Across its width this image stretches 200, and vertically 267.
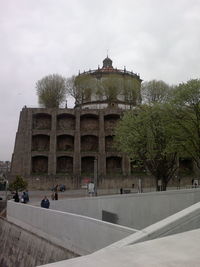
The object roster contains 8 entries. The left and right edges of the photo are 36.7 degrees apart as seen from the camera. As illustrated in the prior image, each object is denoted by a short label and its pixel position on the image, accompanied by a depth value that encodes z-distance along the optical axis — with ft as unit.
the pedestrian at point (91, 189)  90.08
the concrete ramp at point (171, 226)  20.73
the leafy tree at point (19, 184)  121.39
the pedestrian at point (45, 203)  62.49
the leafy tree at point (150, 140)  88.41
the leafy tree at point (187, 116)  76.84
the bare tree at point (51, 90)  191.72
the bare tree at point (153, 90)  155.12
